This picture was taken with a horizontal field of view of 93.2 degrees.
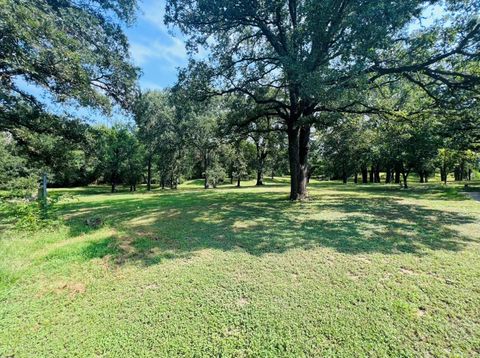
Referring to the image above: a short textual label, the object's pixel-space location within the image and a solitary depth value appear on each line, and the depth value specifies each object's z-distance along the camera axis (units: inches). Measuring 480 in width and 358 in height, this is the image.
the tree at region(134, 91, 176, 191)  961.5
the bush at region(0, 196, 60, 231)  207.1
